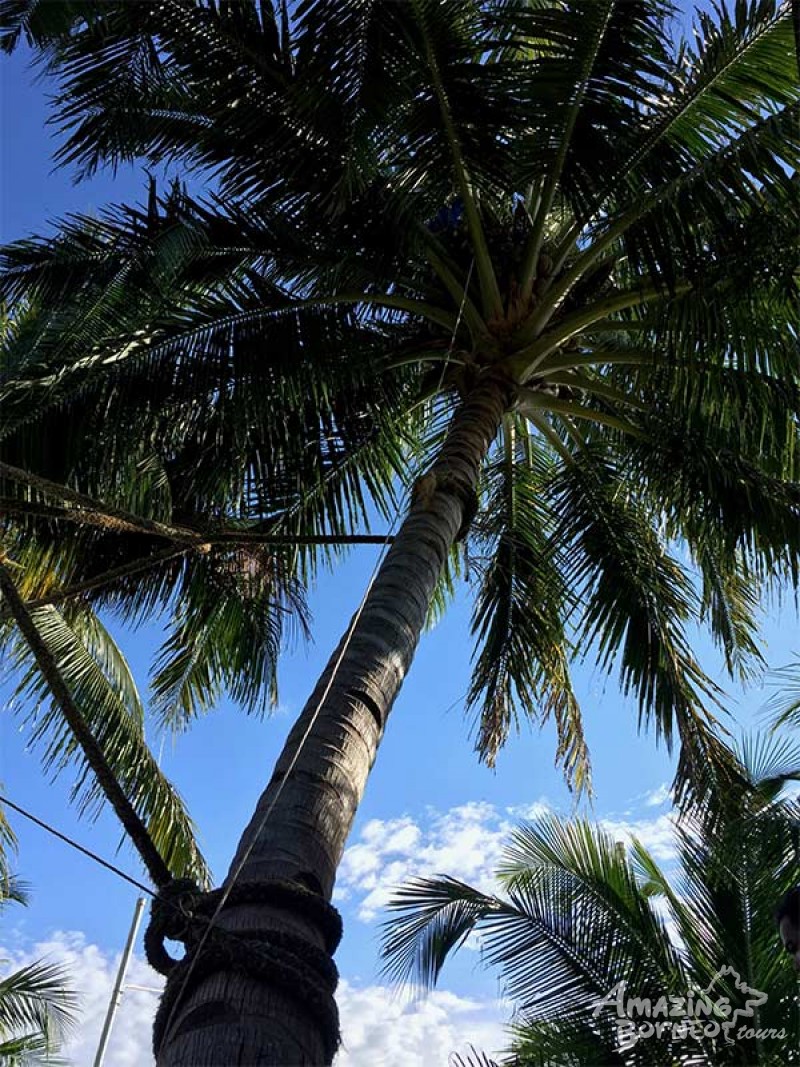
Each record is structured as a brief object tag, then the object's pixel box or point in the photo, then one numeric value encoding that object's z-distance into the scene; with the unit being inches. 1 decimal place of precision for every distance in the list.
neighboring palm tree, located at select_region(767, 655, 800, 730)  241.0
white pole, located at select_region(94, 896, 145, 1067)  481.4
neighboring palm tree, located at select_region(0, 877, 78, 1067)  399.2
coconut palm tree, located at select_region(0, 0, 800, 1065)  191.6
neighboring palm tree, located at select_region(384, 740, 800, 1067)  232.5
